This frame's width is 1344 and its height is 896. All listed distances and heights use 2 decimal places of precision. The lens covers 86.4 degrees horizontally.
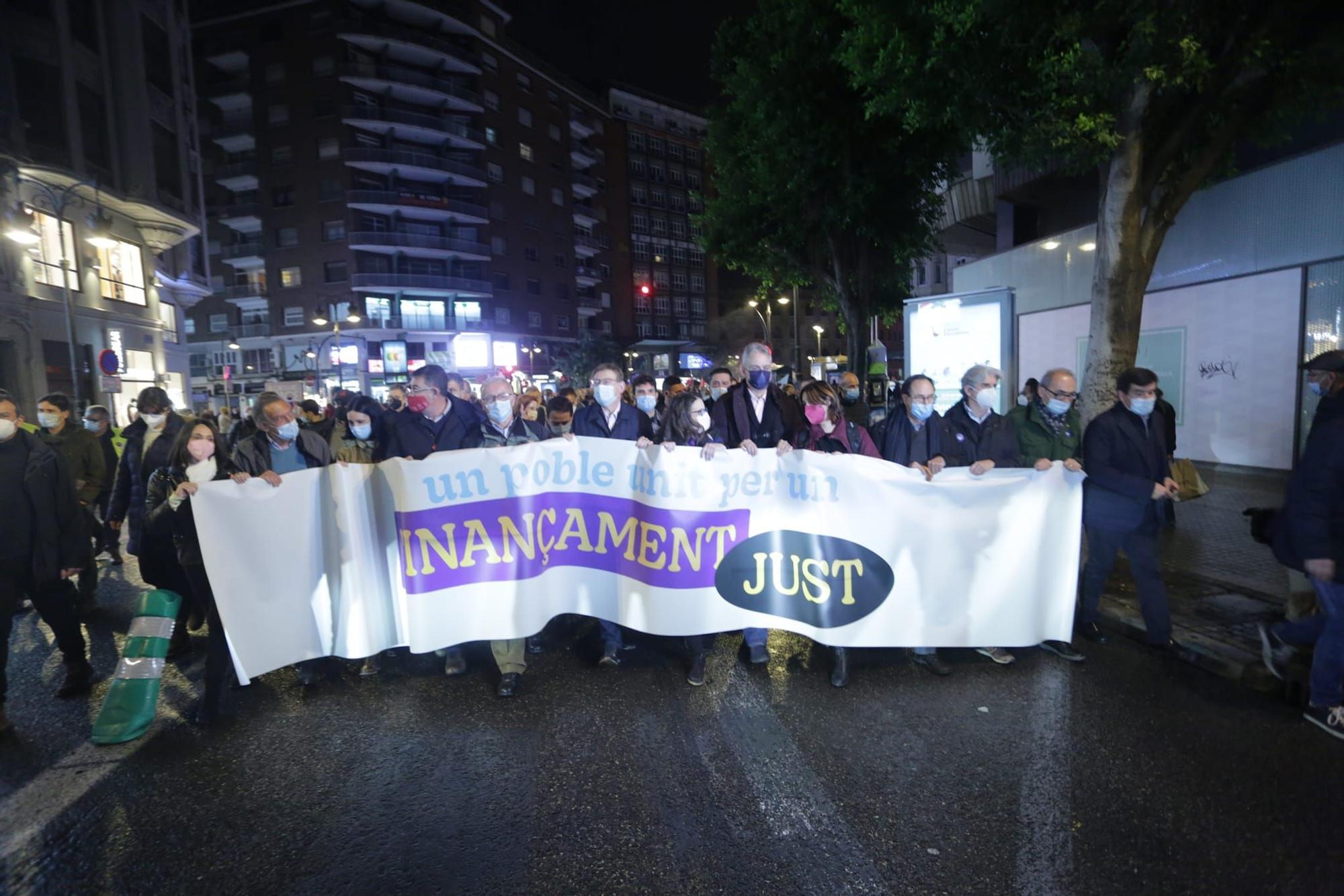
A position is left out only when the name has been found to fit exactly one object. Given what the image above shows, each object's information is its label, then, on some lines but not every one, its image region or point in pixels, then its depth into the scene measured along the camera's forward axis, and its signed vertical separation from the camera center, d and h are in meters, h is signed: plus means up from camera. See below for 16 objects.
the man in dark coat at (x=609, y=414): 5.52 -0.19
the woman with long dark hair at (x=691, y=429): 4.79 -0.29
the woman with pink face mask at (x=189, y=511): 4.39 -0.66
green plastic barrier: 4.12 -1.60
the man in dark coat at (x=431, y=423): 5.18 -0.21
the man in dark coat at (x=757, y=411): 5.34 -0.20
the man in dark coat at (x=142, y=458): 5.89 -0.44
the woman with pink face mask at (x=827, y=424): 5.04 -0.29
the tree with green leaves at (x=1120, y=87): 7.64 +3.35
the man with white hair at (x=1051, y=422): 5.20 -0.35
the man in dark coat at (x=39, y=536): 4.35 -0.80
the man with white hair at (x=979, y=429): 5.08 -0.36
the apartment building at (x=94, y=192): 18.73 +6.53
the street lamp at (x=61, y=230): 15.42 +4.14
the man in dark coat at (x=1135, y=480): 4.73 -0.70
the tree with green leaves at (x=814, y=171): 15.78 +5.15
